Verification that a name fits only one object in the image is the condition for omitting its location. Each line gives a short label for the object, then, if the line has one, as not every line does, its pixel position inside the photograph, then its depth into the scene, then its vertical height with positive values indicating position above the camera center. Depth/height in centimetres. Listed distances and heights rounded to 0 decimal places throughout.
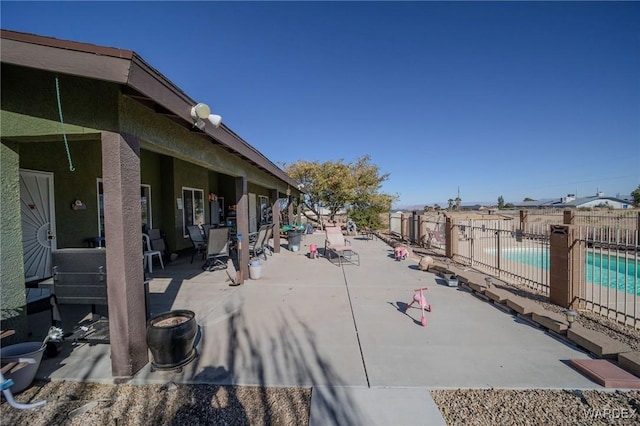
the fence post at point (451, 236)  895 -102
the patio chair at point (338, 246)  856 -124
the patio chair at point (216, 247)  705 -102
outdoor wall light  335 +119
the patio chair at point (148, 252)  693 -109
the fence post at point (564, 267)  447 -105
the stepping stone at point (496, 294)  467 -158
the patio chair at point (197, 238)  811 -85
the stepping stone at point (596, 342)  297 -158
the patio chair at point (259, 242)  805 -101
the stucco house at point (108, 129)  236 +88
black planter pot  272 -134
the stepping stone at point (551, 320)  357 -159
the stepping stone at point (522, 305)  411 -157
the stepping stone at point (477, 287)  521 -160
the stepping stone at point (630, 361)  264 -158
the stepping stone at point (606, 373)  251 -165
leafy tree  1902 +147
